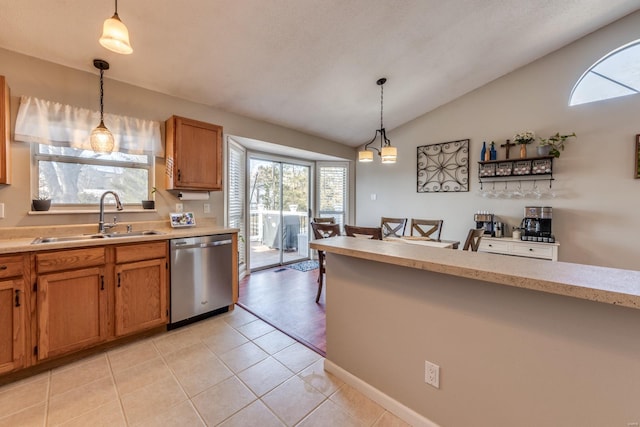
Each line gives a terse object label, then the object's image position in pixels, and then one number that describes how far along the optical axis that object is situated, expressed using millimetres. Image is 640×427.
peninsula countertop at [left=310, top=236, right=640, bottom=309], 851
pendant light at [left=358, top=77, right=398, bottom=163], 3004
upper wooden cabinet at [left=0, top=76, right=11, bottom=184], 1936
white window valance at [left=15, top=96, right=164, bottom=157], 2154
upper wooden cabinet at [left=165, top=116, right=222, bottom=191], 2766
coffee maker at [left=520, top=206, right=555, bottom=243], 3357
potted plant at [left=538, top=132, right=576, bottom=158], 3350
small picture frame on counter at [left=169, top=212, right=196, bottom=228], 2912
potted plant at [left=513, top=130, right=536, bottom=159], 3533
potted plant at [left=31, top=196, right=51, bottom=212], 2205
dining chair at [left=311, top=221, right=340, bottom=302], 3054
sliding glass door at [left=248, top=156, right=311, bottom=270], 4570
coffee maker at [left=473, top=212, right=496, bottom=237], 3754
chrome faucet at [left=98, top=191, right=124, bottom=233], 2377
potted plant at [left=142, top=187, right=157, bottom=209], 2791
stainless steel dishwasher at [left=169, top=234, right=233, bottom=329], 2488
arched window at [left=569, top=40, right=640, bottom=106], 3089
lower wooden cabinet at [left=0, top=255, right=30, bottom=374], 1721
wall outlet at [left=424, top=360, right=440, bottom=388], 1331
